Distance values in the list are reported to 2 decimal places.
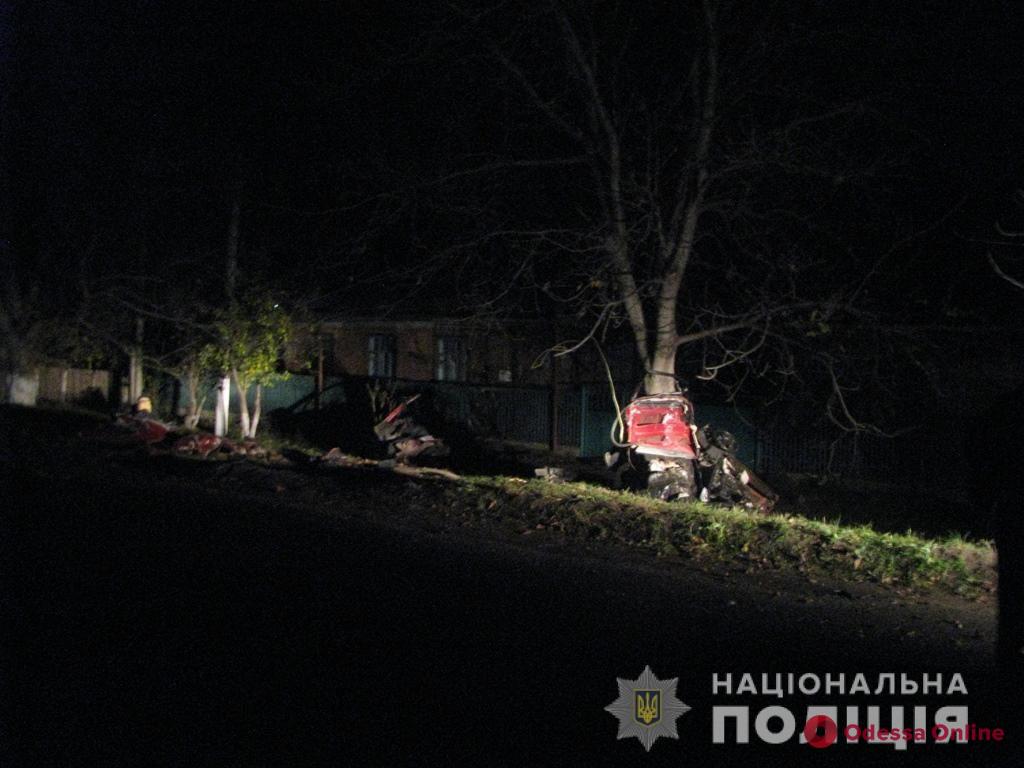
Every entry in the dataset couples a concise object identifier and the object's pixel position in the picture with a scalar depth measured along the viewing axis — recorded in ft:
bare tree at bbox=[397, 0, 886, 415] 39.27
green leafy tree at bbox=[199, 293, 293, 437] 59.77
